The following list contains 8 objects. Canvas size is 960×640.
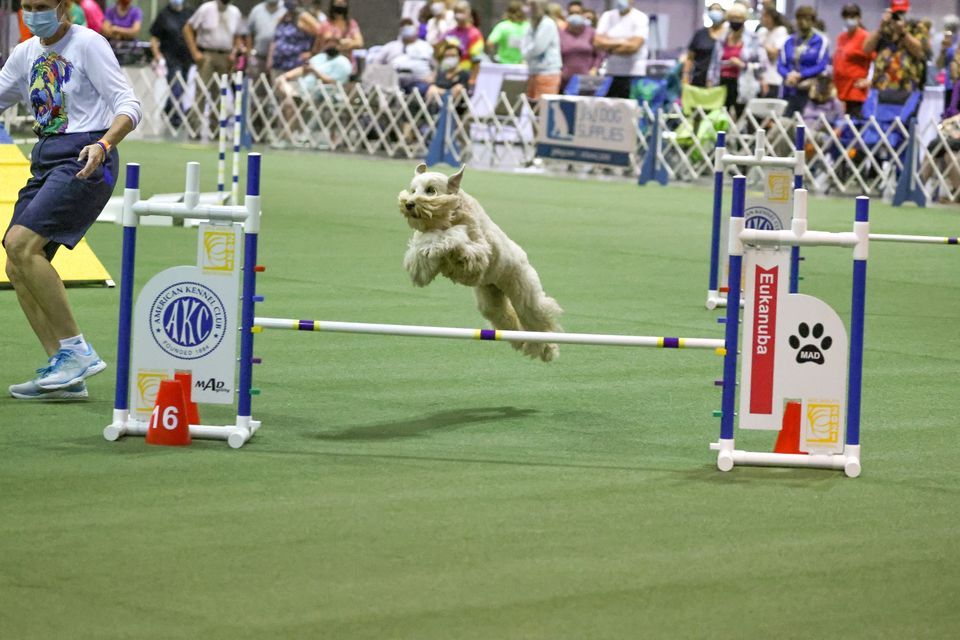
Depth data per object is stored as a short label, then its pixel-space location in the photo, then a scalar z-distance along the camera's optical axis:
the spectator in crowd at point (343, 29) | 24.36
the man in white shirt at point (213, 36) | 24.83
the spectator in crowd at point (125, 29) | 25.58
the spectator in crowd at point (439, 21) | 23.84
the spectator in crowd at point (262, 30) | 25.05
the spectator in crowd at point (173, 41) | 25.23
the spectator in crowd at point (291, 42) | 24.47
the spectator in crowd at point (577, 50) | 22.77
